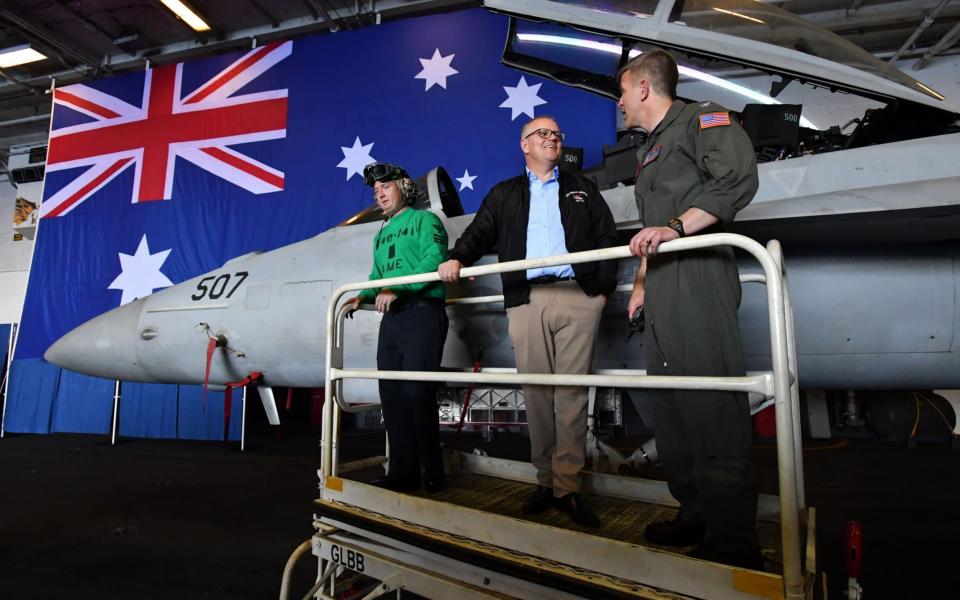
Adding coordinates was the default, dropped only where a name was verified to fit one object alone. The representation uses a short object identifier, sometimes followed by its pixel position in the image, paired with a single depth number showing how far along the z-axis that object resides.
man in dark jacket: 1.88
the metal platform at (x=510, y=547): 1.25
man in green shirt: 2.29
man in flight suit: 1.37
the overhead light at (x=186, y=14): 8.41
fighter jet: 2.45
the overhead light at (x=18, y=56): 8.81
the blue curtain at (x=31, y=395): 8.40
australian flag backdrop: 7.18
